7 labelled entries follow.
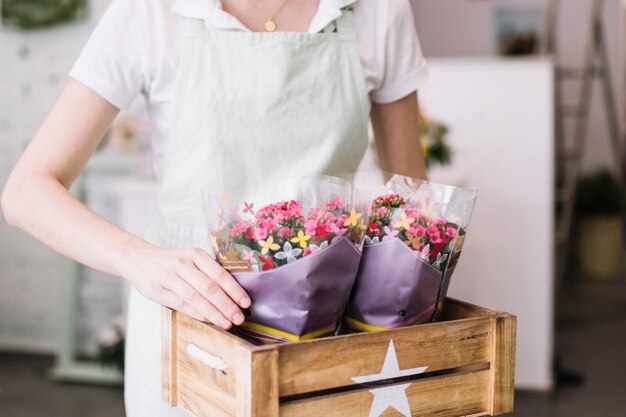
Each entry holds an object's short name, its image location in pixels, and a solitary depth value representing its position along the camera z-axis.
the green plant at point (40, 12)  4.41
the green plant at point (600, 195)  7.23
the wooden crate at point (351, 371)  0.91
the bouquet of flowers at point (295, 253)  0.95
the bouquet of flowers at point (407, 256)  1.01
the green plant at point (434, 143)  3.76
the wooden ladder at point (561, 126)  5.12
